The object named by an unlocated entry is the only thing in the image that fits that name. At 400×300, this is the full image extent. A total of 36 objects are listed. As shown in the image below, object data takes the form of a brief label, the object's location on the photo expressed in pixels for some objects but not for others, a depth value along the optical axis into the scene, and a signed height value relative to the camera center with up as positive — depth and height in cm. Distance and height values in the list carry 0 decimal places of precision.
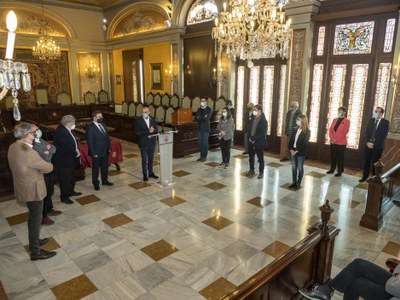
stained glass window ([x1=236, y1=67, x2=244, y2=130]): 921 -34
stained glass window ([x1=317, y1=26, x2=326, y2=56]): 724 +111
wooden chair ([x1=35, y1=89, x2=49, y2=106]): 1277 -45
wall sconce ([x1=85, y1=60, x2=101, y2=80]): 1431 +71
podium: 567 -129
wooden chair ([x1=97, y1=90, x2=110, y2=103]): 1405 -44
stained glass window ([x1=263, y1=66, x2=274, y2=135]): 850 -10
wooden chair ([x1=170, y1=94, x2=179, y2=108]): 1107 -50
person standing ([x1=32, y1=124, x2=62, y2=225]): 412 -132
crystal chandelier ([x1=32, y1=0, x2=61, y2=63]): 1047 +130
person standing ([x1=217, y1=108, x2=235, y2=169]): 695 -103
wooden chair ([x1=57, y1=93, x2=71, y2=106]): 1267 -52
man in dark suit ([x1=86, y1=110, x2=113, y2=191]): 546 -103
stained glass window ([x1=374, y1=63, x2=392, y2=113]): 643 +8
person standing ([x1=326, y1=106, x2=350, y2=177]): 639 -104
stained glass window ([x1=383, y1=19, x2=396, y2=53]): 628 +106
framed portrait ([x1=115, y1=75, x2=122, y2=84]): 1462 +35
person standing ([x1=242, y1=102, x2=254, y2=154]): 765 -76
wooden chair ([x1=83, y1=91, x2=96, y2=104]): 1344 -50
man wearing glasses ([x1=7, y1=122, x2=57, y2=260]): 321 -91
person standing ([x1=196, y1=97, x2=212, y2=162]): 747 -96
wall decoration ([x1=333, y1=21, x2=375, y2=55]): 660 +108
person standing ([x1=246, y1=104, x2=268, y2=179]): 626 -101
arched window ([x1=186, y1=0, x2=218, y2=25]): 962 +241
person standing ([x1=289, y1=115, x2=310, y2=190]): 557 -107
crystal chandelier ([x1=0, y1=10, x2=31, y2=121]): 200 +11
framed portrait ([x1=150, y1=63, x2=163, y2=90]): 1247 +43
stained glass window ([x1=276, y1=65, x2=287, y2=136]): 819 -26
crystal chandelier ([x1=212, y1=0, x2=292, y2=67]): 523 +99
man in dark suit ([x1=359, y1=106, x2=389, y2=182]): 589 -94
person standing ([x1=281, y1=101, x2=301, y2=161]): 715 -68
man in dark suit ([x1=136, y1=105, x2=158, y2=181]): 602 -98
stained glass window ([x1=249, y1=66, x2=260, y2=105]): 880 +9
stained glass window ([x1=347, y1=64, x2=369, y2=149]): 679 -28
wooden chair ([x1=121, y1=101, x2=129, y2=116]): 1066 -74
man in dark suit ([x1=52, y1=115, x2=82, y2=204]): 482 -107
